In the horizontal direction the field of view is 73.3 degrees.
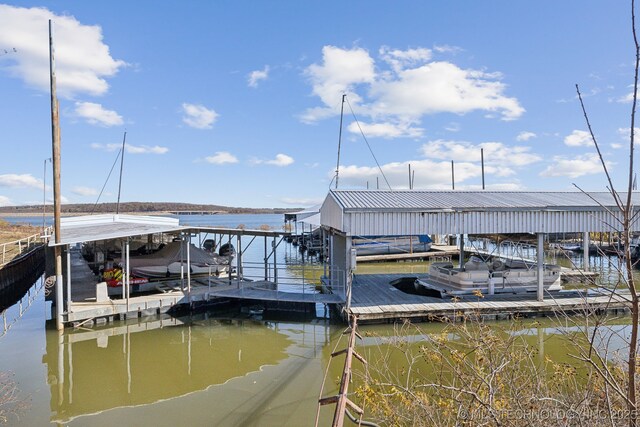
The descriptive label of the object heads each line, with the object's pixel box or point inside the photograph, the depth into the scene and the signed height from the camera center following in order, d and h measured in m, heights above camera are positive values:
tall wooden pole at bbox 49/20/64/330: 13.70 +1.44
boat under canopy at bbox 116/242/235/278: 17.95 -2.07
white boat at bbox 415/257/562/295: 16.14 -2.58
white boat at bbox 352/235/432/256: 33.66 -2.55
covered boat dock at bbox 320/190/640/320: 14.56 -0.36
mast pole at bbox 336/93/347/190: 30.71 +5.21
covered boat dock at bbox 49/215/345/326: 14.19 -2.97
